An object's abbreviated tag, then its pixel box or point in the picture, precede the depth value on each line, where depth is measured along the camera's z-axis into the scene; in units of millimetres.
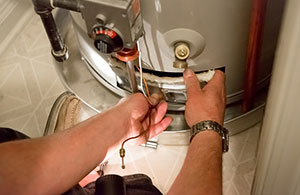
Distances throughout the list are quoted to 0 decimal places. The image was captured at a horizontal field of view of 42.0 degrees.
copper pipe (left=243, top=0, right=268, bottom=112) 690
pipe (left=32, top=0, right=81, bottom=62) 738
